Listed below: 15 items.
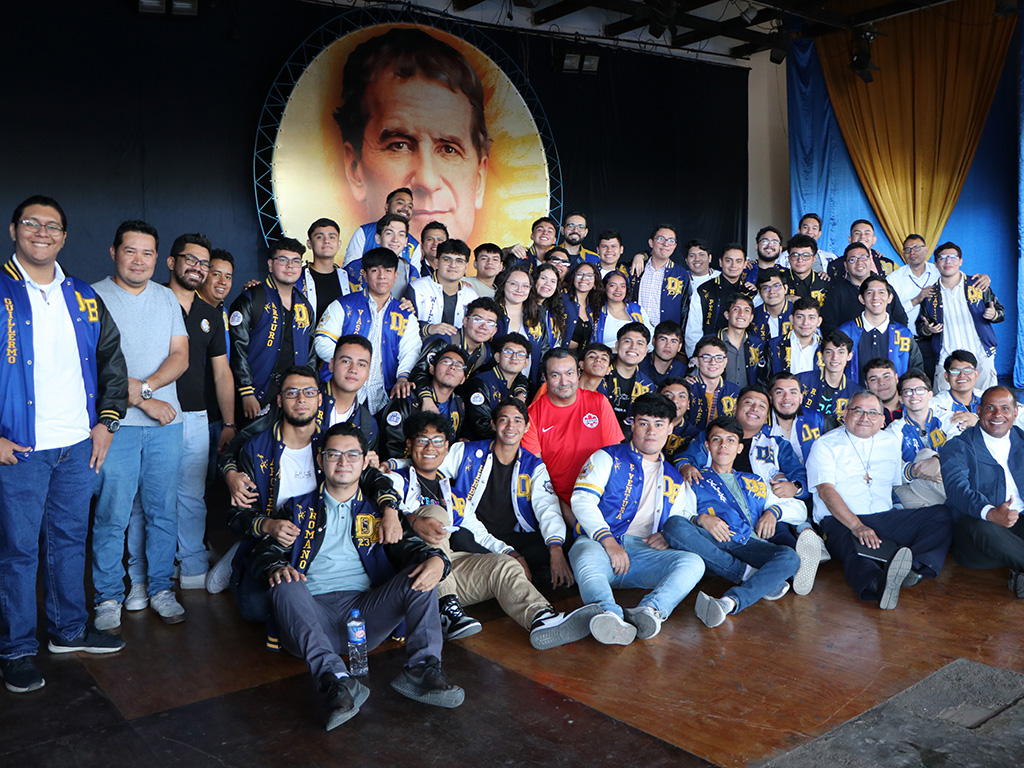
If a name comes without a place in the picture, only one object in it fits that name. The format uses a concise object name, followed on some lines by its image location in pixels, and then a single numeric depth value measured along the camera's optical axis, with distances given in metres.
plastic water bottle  2.87
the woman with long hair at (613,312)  5.42
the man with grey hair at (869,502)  3.90
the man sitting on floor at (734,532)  3.55
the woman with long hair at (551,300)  5.03
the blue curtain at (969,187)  8.53
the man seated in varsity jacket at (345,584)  2.71
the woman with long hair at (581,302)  5.31
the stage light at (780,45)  8.95
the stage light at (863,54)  8.80
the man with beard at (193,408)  3.80
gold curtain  8.56
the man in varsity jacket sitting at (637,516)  3.46
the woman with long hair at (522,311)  4.91
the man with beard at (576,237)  6.25
